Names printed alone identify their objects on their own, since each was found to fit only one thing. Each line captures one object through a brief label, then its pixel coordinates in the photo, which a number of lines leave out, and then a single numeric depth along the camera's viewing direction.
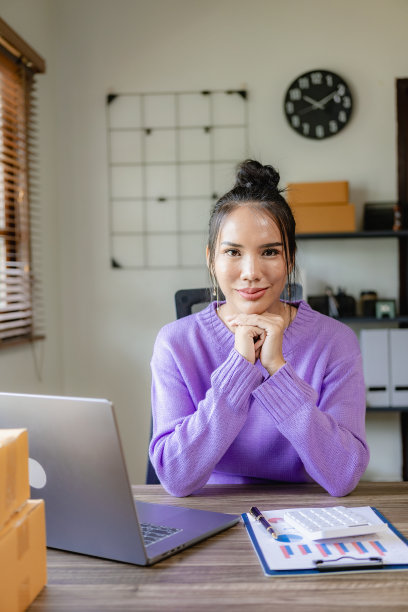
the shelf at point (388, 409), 3.05
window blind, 2.68
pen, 0.93
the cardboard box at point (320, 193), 3.07
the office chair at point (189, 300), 1.69
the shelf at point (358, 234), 3.06
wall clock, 3.22
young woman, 1.20
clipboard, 0.82
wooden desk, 0.74
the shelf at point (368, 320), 3.06
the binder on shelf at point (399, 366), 3.05
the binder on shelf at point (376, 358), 3.06
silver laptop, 0.81
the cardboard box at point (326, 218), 3.09
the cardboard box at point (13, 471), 0.71
